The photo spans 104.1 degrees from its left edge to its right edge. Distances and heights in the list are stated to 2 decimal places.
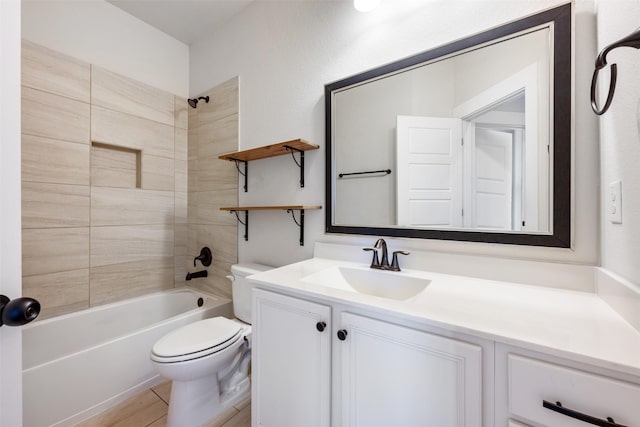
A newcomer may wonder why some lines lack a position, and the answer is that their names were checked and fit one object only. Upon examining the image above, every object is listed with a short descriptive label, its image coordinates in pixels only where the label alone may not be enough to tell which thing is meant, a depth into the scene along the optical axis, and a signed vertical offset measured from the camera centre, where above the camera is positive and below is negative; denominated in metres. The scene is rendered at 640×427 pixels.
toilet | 1.19 -0.78
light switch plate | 0.71 +0.04
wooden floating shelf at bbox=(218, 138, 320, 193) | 1.48 +0.40
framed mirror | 0.91 +0.33
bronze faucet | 1.17 -0.22
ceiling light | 1.28 +1.08
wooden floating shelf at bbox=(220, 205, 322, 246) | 1.49 +0.02
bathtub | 1.27 -0.86
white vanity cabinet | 0.65 -0.49
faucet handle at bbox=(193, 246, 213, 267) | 2.16 -0.38
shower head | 2.19 +1.00
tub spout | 2.11 -0.53
